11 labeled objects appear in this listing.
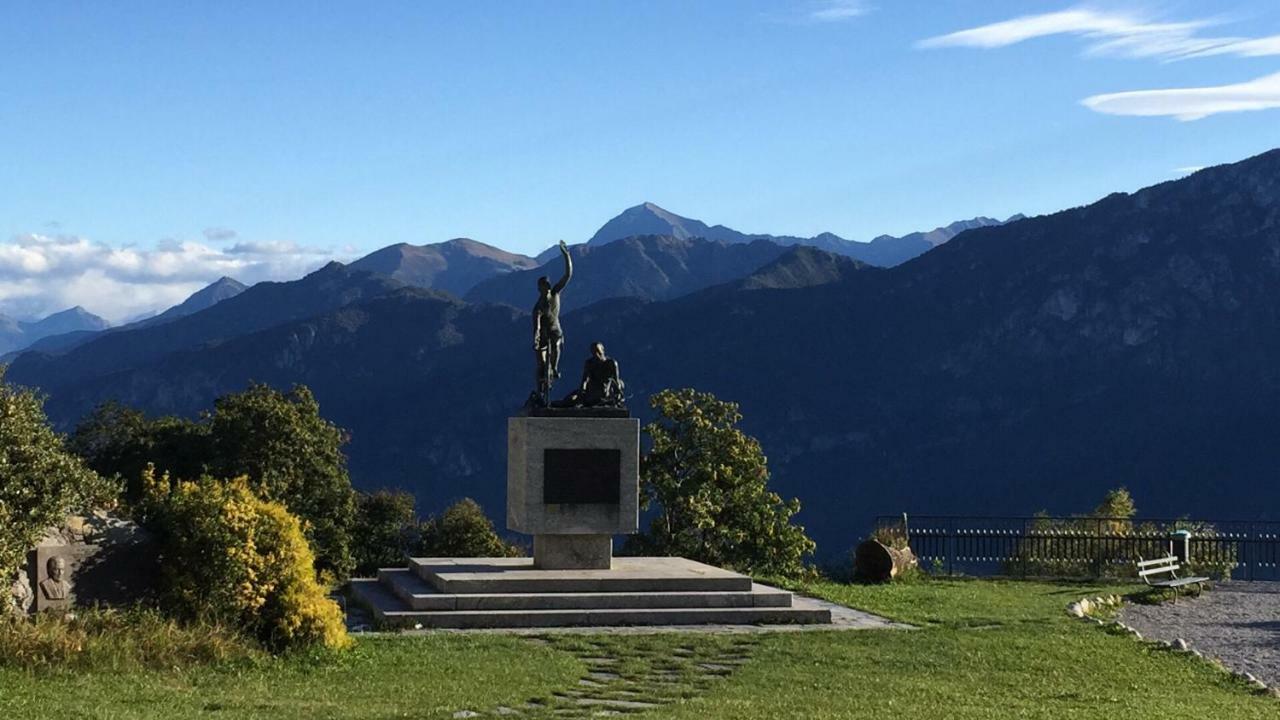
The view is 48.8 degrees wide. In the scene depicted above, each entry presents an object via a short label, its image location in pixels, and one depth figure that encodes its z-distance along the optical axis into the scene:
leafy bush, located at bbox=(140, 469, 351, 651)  13.55
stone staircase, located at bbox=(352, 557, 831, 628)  16.84
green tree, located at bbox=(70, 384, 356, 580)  38.41
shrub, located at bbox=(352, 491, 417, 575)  44.16
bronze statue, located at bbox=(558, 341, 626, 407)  19.19
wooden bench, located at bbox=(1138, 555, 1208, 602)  23.03
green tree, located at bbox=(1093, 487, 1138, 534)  34.03
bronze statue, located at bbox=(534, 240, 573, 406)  19.73
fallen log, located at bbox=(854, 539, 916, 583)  24.53
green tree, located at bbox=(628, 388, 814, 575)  26.33
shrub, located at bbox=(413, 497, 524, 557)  41.44
